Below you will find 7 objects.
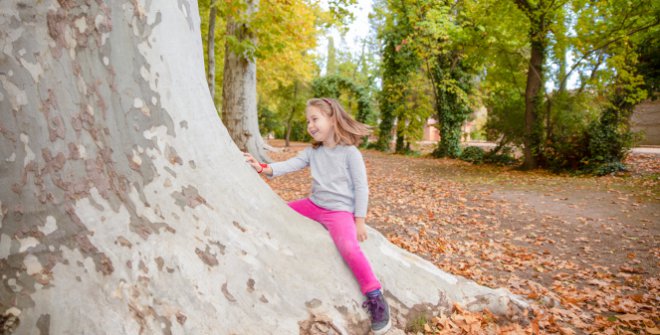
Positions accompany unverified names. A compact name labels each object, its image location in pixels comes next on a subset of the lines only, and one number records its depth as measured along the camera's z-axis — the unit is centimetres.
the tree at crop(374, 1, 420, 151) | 2011
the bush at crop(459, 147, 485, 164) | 1688
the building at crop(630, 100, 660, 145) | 2402
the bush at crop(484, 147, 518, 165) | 1569
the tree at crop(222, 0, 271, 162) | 1110
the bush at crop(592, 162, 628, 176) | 1186
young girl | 275
